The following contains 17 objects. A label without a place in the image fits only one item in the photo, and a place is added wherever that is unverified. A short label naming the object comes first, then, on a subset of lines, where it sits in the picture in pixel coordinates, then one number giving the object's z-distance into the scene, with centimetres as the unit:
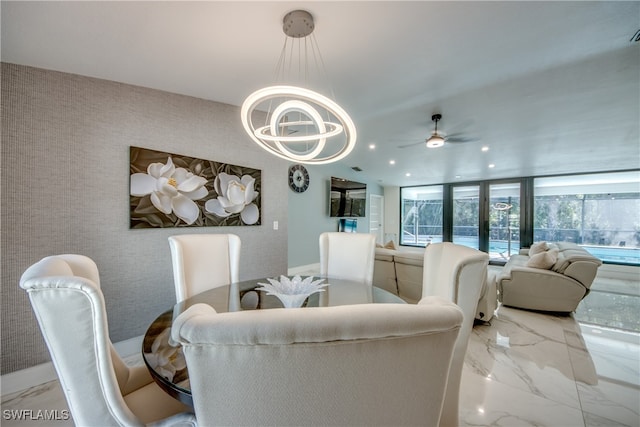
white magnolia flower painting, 225
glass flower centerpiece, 128
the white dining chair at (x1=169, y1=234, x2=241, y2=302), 179
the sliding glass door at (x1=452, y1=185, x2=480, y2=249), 717
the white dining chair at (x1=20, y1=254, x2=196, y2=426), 66
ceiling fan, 308
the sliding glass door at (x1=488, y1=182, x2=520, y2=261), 653
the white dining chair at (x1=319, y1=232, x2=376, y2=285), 230
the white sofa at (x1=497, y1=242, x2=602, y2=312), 298
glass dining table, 84
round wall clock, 520
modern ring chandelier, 134
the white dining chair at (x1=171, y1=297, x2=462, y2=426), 40
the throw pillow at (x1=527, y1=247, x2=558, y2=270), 321
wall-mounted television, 602
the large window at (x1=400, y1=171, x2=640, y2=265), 550
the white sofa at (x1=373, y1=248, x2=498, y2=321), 274
